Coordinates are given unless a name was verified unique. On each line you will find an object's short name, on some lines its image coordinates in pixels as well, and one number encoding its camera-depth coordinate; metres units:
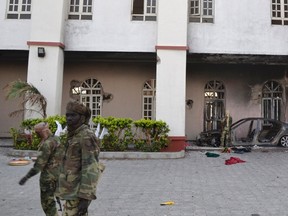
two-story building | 11.66
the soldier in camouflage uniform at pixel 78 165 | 3.21
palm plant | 10.98
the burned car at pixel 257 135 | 12.96
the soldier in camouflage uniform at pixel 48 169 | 4.12
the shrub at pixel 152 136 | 11.08
